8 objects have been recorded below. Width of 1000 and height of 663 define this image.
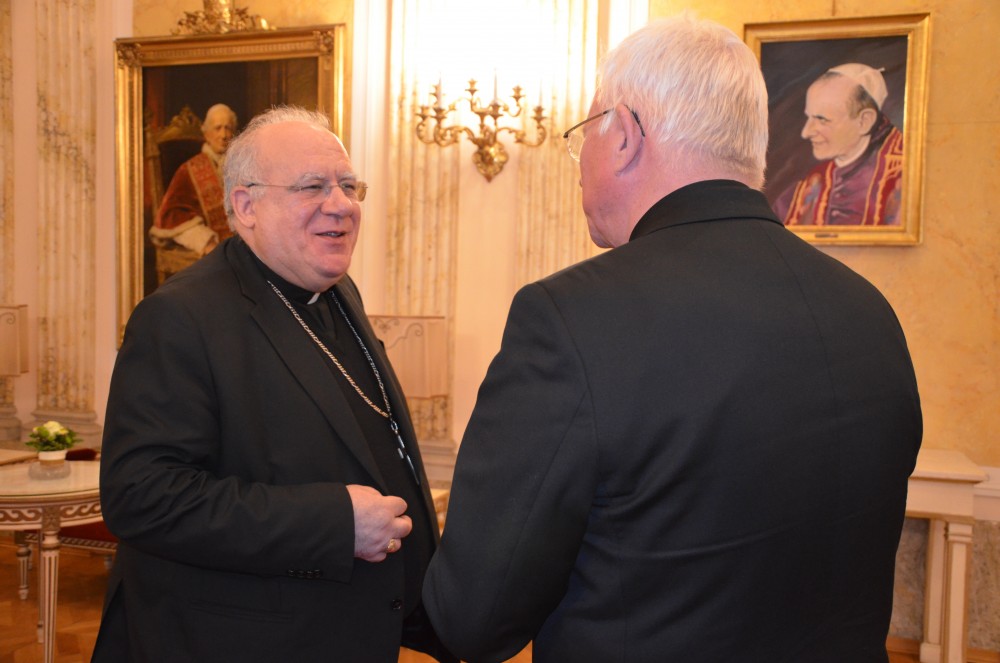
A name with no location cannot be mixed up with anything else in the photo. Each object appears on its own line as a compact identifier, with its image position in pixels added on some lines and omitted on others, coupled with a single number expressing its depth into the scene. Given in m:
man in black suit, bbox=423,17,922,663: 1.23
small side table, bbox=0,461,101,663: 4.42
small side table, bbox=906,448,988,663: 4.73
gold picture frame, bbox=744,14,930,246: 5.18
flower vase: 4.77
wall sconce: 5.59
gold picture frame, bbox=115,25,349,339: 6.29
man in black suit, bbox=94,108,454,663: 2.06
